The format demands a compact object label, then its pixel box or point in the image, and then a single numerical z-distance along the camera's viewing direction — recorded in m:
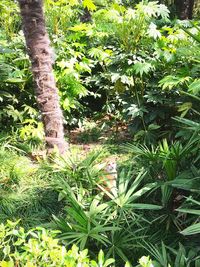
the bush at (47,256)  1.56
